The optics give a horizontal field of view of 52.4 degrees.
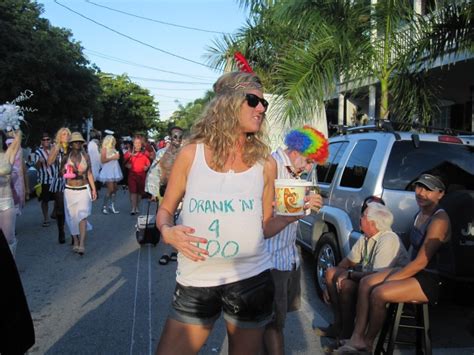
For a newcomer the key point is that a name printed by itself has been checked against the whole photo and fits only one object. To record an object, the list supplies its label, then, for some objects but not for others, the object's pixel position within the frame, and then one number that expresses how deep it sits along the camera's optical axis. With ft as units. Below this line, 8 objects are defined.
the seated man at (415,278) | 11.27
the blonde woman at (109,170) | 39.32
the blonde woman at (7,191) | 17.97
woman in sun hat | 24.38
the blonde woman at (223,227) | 7.14
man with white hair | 13.52
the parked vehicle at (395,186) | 12.34
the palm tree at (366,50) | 26.37
